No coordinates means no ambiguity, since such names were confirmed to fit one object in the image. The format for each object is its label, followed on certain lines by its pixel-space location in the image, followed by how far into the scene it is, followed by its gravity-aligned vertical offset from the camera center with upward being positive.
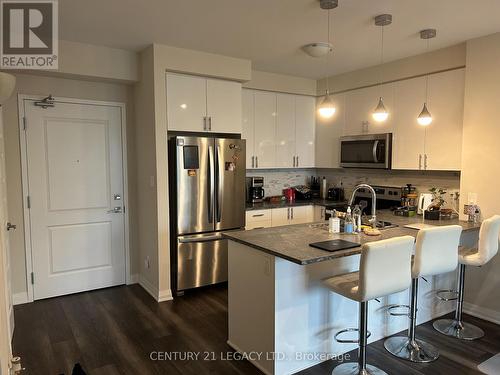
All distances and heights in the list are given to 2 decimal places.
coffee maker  4.99 -0.35
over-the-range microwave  4.25 +0.15
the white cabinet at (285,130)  4.96 +0.44
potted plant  3.54 -0.42
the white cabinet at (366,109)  4.25 +0.66
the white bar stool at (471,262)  2.84 -0.78
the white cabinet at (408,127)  3.94 +0.39
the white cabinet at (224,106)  4.07 +0.65
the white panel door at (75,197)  3.78 -0.35
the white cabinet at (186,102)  3.79 +0.64
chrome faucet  3.04 -0.47
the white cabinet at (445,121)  3.59 +0.41
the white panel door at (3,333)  1.07 -0.53
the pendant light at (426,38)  3.10 +1.12
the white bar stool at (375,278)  2.18 -0.70
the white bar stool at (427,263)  2.50 -0.70
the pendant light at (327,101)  2.60 +0.48
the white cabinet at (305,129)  5.13 +0.47
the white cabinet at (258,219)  4.47 -0.68
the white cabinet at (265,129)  4.78 +0.44
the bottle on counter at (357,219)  2.95 -0.45
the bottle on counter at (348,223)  2.91 -0.47
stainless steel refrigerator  3.82 -0.42
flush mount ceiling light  3.34 +1.04
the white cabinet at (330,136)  4.89 +0.37
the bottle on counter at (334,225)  2.95 -0.49
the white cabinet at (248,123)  4.65 +0.51
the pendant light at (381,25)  2.87 +1.11
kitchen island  2.44 -0.97
